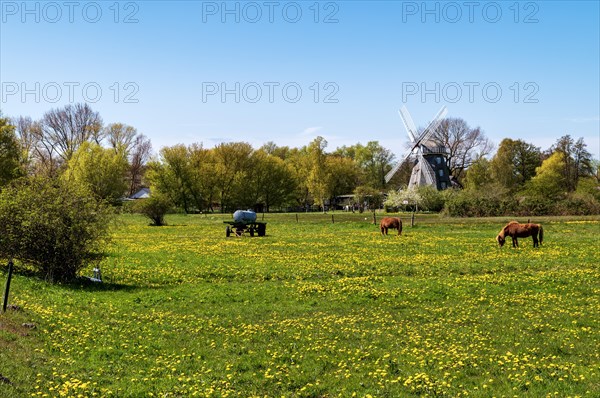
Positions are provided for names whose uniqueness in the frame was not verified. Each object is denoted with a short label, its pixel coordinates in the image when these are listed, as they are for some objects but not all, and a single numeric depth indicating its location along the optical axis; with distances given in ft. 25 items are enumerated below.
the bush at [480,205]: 245.65
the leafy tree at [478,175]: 354.88
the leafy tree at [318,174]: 397.60
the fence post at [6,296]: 47.96
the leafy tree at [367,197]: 378.12
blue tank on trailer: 159.63
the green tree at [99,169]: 299.34
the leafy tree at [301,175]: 419.23
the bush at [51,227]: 68.18
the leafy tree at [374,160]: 482.28
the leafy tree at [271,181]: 396.78
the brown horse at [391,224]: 147.33
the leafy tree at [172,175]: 363.97
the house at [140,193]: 449.06
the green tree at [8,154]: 201.05
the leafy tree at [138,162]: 444.14
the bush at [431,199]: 322.55
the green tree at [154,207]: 217.77
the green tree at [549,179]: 298.56
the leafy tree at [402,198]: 328.39
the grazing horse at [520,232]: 112.16
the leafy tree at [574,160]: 355.97
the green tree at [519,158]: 365.90
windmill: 367.04
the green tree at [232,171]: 372.99
